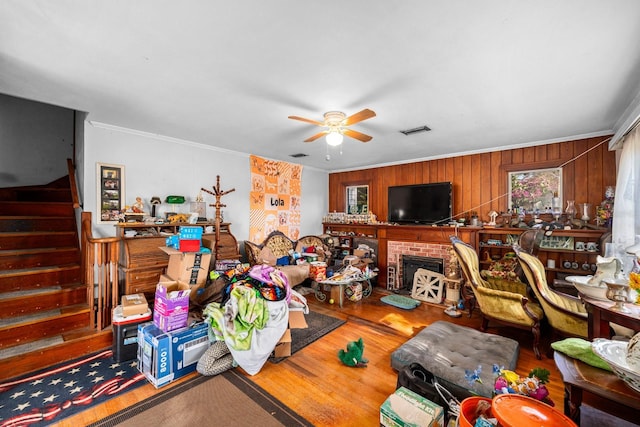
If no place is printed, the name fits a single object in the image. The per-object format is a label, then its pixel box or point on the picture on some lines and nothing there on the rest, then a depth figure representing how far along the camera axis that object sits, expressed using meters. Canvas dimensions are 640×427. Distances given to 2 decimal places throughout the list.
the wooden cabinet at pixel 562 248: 3.40
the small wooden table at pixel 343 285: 3.89
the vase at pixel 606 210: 3.30
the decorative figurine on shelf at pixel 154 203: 3.66
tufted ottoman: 1.97
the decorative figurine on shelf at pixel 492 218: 4.16
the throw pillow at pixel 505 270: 3.64
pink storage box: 2.36
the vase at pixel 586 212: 3.47
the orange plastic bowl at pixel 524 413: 0.99
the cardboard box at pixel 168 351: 2.15
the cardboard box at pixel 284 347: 2.57
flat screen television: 4.61
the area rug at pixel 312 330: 2.82
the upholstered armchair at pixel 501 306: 2.72
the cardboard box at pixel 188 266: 2.96
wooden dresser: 3.05
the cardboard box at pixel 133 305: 2.55
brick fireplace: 4.54
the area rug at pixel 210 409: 1.78
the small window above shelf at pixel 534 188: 3.85
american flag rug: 1.84
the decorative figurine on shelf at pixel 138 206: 3.37
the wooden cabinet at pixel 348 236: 5.58
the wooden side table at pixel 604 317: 1.42
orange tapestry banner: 4.98
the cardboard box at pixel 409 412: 1.51
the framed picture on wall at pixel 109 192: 3.28
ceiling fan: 2.50
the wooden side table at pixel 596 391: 1.01
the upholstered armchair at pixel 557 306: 2.45
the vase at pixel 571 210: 3.59
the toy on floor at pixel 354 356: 2.46
